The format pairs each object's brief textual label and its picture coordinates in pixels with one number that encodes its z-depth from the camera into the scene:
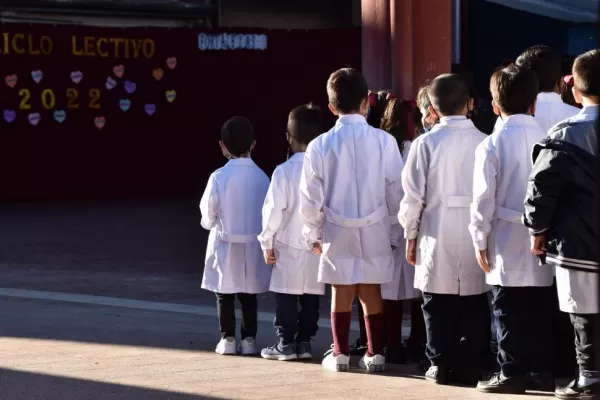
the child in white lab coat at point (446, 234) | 6.34
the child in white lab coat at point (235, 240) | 7.41
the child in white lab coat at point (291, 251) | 7.10
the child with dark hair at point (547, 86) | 6.55
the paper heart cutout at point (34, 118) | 19.36
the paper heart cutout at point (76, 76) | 19.53
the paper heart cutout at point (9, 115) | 19.16
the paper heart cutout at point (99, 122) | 19.98
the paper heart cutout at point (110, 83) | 19.88
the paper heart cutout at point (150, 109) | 20.38
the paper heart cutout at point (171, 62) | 20.31
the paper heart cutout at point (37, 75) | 19.16
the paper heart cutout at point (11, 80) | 18.94
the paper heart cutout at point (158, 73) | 20.23
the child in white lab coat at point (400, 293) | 6.93
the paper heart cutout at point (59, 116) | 19.56
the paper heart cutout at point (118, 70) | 19.88
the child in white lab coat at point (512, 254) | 6.04
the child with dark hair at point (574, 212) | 5.61
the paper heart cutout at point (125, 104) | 20.17
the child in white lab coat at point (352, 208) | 6.69
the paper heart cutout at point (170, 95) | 20.55
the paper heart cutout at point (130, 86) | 20.06
